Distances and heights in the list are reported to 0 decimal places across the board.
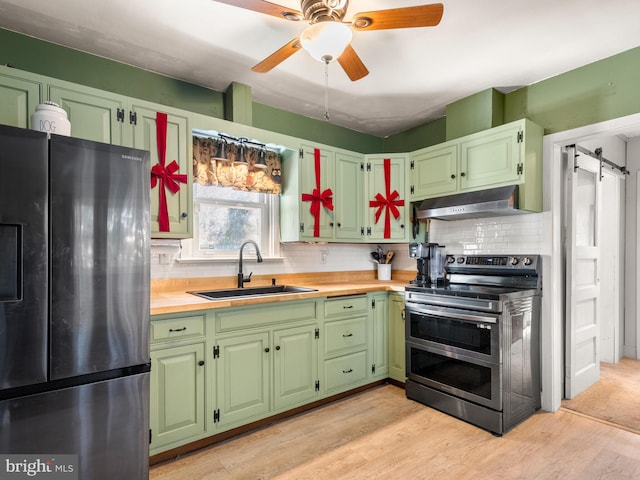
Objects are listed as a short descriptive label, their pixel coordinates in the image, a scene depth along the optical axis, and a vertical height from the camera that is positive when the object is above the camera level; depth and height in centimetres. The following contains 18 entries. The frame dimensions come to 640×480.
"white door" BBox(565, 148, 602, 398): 299 -28
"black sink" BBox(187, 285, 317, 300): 272 -40
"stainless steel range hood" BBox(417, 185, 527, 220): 271 +29
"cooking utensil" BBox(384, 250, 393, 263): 397 -16
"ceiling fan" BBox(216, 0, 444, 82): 165 +104
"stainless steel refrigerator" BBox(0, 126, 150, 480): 140 -25
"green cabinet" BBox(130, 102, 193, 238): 231 +59
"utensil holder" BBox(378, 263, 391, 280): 395 -32
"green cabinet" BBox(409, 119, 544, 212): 272 +63
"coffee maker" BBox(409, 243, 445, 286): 335 -19
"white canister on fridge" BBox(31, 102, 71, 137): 163 +55
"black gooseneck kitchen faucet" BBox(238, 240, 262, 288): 296 -28
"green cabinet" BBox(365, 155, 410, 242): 357 +42
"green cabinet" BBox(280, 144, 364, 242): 316 +40
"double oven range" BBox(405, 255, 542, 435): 250 -75
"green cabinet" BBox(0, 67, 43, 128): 189 +77
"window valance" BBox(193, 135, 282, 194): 280 +63
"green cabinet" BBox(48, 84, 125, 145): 206 +77
